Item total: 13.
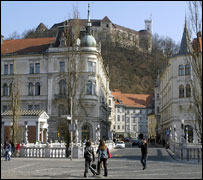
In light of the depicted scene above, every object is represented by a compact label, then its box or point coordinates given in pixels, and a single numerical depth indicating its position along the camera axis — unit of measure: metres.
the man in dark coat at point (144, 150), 19.74
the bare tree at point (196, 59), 22.06
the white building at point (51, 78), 59.19
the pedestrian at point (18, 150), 30.89
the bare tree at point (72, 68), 31.53
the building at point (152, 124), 109.06
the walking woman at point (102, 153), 16.80
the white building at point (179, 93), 58.47
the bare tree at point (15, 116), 34.44
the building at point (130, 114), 117.88
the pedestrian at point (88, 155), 16.43
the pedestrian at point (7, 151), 26.07
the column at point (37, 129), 42.44
